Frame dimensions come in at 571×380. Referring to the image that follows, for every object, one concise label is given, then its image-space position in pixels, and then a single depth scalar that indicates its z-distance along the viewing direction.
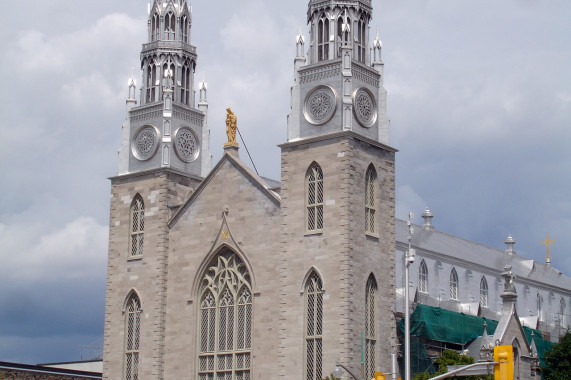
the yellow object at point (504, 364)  30.48
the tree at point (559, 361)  73.31
